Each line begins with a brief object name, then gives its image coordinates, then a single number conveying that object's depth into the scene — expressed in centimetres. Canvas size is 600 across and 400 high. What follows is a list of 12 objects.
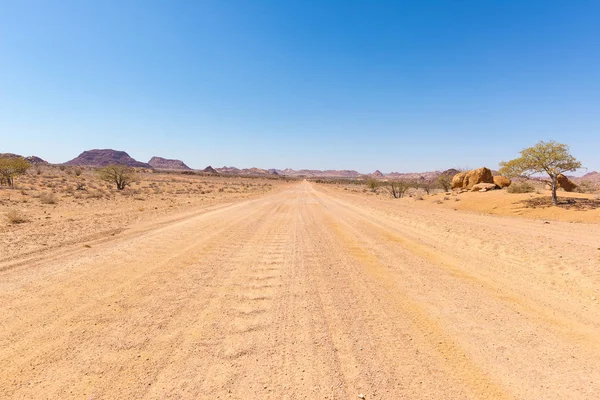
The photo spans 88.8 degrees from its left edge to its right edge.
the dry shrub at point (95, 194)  2586
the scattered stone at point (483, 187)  3123
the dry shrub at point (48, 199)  2040
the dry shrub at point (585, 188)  3184
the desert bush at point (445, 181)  4379
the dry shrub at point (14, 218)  1273
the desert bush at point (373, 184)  5878
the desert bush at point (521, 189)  2739
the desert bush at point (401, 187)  4542
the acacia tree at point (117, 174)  3712
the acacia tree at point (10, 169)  3184
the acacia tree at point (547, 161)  2108
